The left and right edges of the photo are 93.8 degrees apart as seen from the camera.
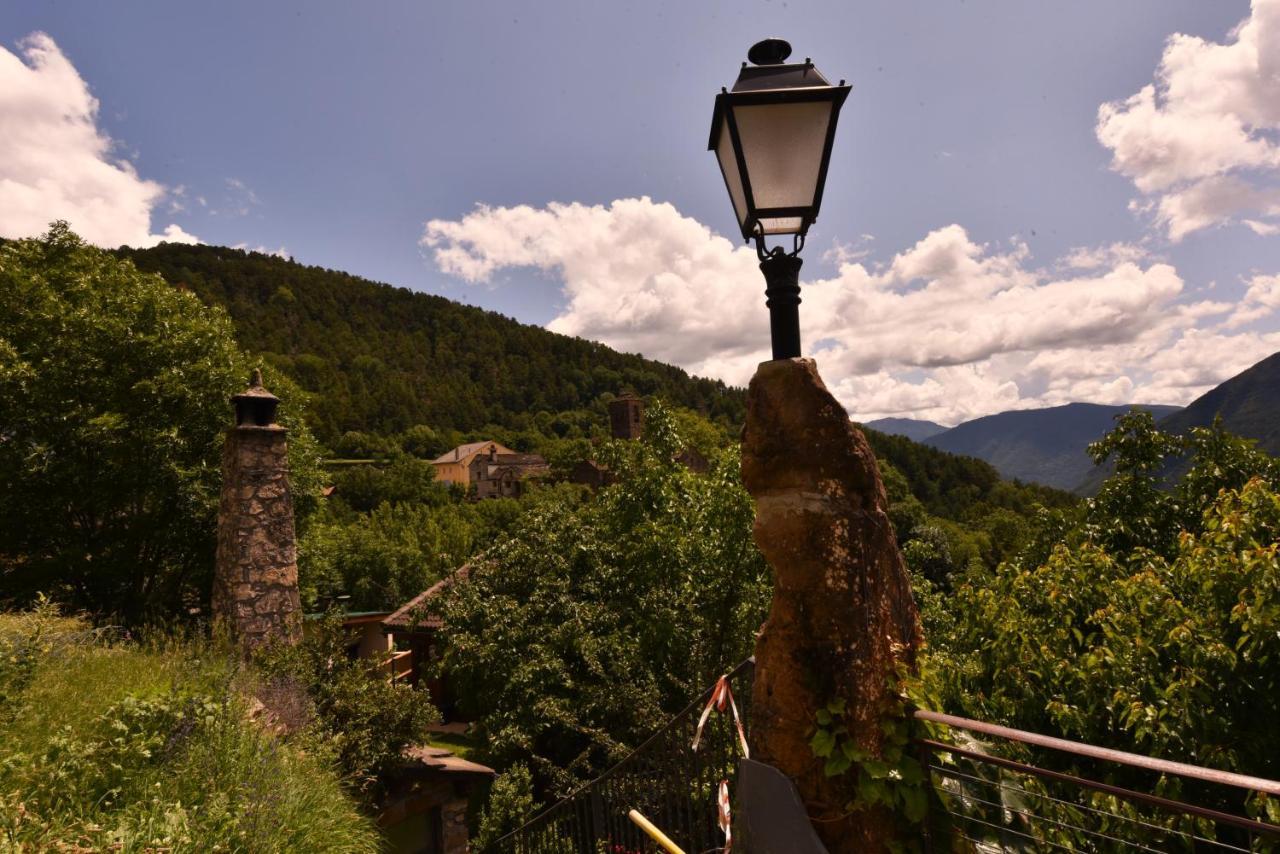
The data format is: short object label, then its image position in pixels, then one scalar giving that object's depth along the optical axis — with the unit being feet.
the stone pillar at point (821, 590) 7.66
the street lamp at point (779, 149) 7.57
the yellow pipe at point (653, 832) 7.52
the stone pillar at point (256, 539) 27.02
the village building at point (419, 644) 62.13
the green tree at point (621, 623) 30.66
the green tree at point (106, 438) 35.78
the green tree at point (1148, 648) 8.80
